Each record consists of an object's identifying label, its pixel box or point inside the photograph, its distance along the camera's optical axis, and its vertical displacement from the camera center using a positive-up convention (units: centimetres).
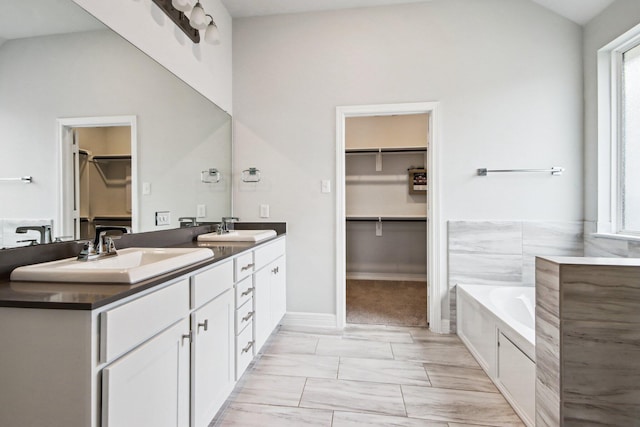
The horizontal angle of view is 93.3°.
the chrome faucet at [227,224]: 242 -10
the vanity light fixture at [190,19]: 184 +127
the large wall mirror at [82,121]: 109 +43
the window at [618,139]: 217 +55
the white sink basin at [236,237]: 201 -17
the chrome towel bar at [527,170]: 244 +34
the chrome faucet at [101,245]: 127 -14
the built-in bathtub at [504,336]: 150 -76
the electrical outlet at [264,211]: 276 +1
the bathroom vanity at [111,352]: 77 -41
